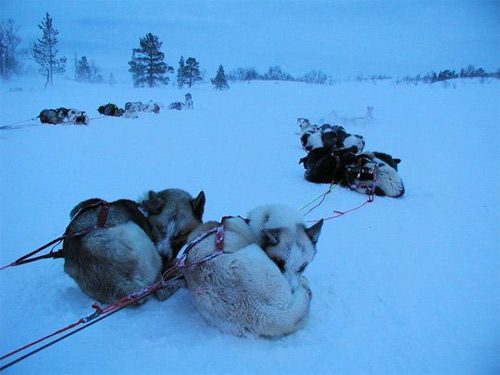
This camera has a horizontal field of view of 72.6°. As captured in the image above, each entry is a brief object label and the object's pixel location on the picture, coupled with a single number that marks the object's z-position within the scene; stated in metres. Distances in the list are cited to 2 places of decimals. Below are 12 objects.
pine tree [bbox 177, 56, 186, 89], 40.47
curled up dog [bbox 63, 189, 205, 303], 2.39
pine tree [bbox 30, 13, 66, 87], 34.41
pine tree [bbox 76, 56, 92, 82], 45.91
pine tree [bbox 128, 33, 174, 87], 36.97
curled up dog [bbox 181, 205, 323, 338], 2.16
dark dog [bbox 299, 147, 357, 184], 6.55
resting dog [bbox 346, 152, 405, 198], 5.74
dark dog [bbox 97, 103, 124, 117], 16.83
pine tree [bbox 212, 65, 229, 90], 39.53
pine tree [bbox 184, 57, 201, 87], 40.54
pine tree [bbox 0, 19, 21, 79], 30.38
